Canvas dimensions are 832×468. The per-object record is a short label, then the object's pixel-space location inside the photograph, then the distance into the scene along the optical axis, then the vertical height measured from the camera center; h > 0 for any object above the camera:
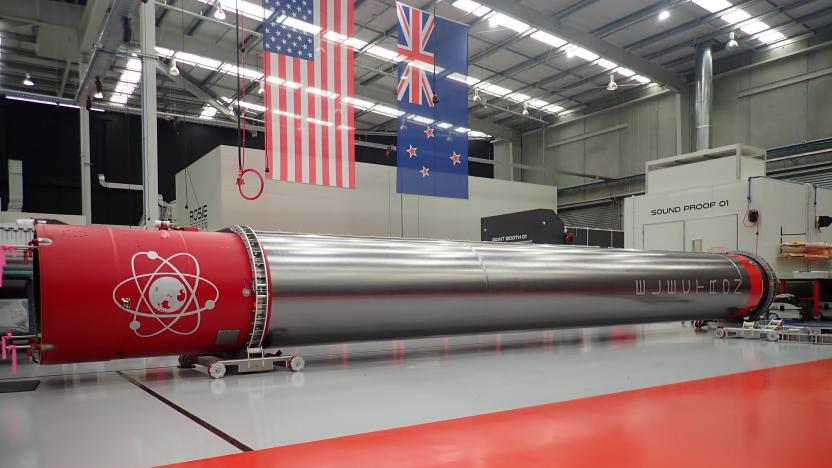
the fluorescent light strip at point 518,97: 13.58 +3.41
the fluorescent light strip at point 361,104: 12.55 +3.06
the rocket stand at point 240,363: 2.80 -0.75
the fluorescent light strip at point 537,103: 14.25 +3.41
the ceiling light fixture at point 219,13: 7.66 +3.18
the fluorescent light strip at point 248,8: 8.34 +3.58
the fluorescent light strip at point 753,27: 10.10 +3.87
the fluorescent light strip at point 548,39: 10.17 +3.73
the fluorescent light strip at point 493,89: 12.81 +3.44
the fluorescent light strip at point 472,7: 8.78 +3.78
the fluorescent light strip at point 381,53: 10.42 +3.54
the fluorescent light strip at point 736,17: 9.59 +3.89
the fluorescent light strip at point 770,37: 10.55 +3.83
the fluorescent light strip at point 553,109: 14.81 +3.37
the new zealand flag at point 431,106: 6.82 +1.65
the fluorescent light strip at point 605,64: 11.70 +3.70
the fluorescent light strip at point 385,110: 13.20 +3.04
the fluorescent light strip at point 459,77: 7.24 +2.10
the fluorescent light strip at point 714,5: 9.19 +3.91
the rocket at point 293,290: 2.57 -0.37
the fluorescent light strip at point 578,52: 10.86 +3.69
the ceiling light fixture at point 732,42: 8.98 +3.18
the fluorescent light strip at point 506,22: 9.45 +3.76
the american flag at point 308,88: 5.54 +1.55
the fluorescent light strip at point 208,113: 13.13 +2.99
